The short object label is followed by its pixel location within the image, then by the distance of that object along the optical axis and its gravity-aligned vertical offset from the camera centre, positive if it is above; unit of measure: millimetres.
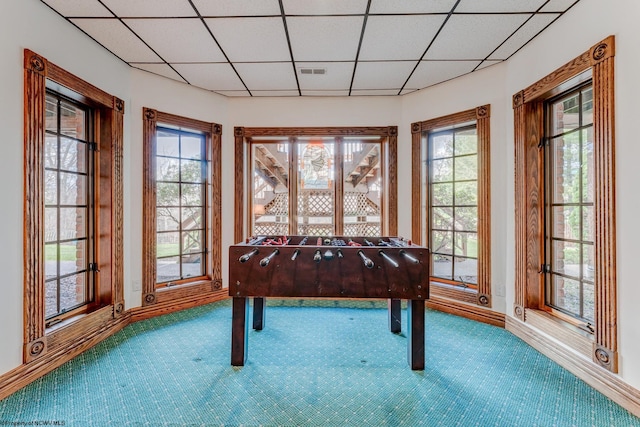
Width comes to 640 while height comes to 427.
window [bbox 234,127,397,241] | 3500 +416
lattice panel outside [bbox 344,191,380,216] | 3748 +123
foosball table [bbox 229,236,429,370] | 1934 -426
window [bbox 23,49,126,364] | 1820 +33
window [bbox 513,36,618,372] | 1707 +54
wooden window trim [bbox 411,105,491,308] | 2793 +54
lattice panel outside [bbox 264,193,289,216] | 3752 +119
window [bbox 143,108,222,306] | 2908 +70
